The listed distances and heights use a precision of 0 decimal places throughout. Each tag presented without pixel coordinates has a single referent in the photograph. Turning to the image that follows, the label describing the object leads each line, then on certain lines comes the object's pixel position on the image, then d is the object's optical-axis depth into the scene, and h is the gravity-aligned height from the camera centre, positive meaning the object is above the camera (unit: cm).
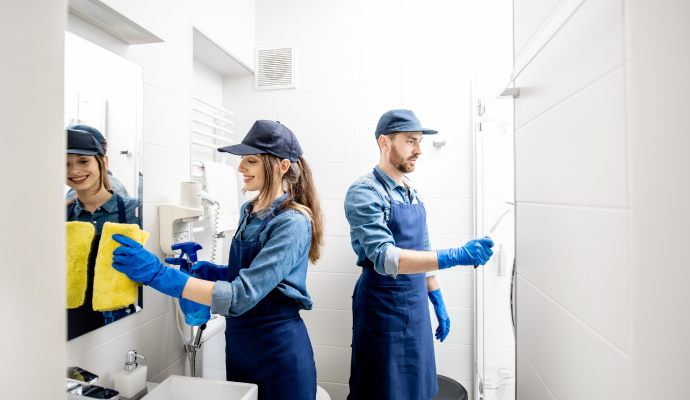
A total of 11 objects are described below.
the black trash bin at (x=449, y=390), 161 -93
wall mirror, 95 +25
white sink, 104 -60
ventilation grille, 207 +84
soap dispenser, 109 -58
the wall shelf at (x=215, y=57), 166 +82
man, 127 -30
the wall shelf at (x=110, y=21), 94 +55
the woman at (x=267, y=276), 98 -23
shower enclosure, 109 -15
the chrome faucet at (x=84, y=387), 82 -47
